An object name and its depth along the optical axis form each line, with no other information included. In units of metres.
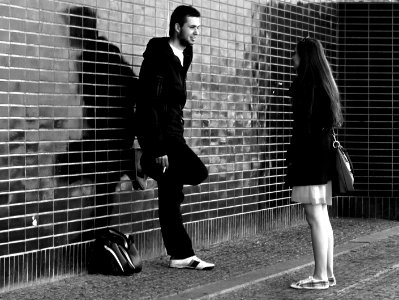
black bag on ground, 8.34
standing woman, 8.03
